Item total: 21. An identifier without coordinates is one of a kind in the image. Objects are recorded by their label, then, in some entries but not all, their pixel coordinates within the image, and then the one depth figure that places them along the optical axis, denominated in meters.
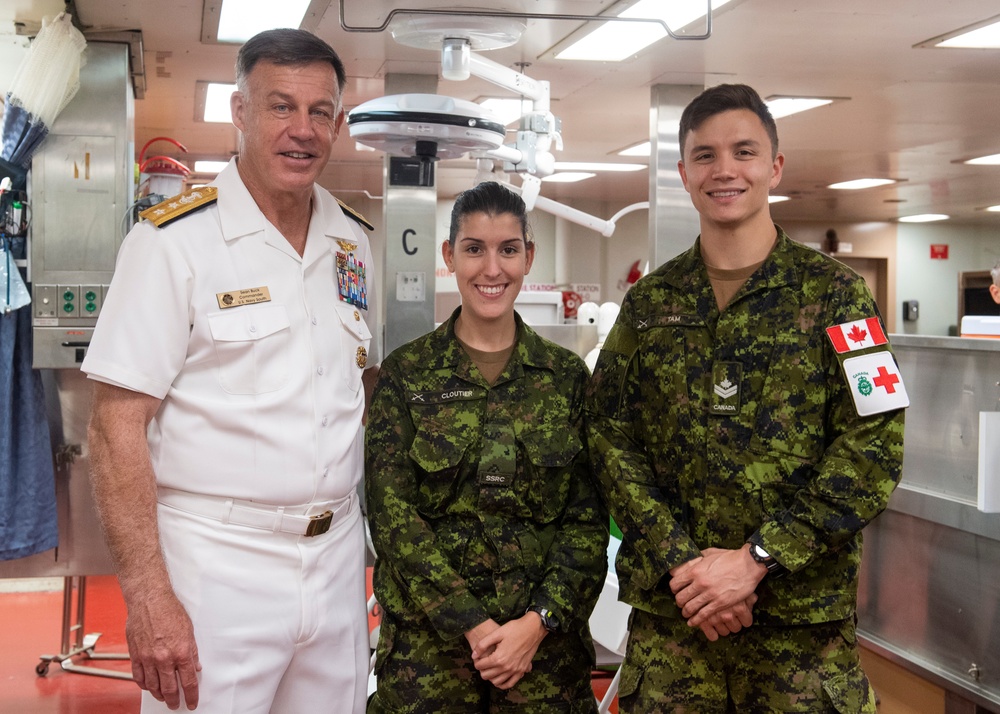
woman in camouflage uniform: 2.06
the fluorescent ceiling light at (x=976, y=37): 4.04
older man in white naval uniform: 1.78
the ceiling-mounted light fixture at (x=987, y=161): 7.57
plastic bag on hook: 3.86
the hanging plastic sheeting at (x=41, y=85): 3.75
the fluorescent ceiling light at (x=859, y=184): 9.23
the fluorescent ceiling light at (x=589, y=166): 8.56
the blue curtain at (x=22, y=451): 3.95
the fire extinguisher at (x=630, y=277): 12.09
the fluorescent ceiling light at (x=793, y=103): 5.59
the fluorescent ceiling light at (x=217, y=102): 5.35
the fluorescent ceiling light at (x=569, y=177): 9.29
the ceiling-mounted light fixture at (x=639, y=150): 7.43
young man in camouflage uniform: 1.88
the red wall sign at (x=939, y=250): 13.47
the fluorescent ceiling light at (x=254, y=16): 3.85
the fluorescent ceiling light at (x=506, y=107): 5.86
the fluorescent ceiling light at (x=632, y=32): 3.78
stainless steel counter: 2.93
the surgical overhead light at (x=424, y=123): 3.41
